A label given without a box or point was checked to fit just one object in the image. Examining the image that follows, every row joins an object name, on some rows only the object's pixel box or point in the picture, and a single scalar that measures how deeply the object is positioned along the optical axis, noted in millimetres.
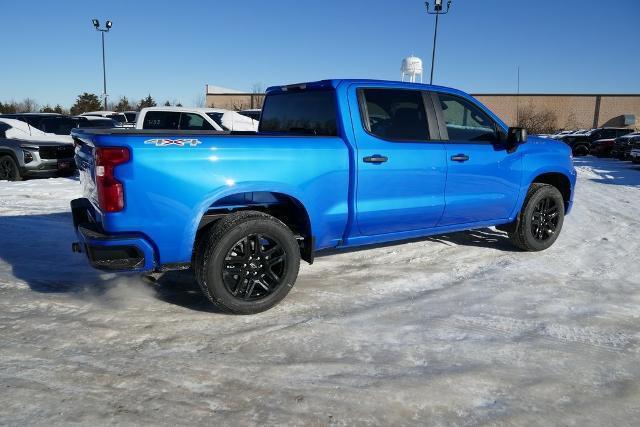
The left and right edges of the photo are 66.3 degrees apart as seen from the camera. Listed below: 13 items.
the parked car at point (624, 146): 20136
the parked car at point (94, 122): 13495
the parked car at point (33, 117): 12812
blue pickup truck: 3295
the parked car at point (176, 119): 11273
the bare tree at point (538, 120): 49681
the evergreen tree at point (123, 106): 54769
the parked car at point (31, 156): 11166
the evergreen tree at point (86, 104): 51281
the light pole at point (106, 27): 34588
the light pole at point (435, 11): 28609
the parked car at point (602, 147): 24205
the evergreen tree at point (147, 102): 56244
